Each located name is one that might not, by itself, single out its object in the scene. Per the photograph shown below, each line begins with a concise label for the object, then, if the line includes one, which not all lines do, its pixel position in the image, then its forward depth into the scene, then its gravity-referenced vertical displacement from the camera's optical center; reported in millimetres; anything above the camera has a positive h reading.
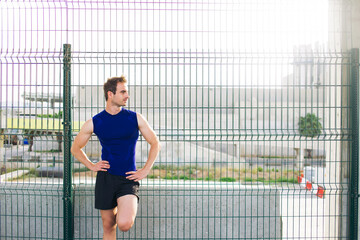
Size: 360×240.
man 3568 -271
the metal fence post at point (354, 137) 4406 -172
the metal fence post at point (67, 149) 4324 -343
